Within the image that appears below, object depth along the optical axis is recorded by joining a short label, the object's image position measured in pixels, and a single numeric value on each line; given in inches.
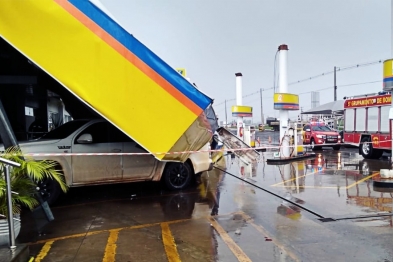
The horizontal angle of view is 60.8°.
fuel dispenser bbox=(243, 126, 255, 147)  736.1
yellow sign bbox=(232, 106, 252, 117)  903.7
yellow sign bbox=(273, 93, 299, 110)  580.1
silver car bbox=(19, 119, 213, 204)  274.5
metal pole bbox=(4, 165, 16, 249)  153.3
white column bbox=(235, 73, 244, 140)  888.7
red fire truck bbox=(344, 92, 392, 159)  559.4
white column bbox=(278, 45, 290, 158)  577.0
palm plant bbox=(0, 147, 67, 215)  168.9
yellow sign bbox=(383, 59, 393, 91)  363.3
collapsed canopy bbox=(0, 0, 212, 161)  231.6
